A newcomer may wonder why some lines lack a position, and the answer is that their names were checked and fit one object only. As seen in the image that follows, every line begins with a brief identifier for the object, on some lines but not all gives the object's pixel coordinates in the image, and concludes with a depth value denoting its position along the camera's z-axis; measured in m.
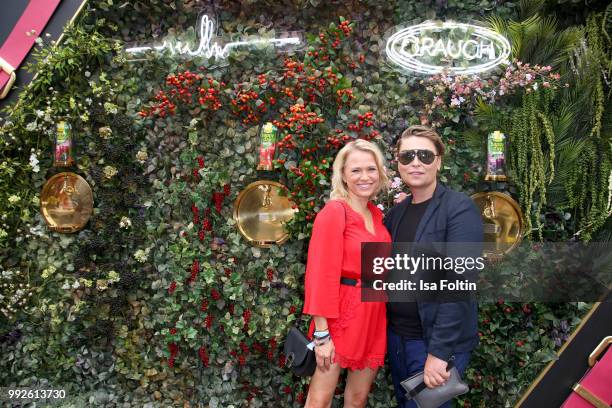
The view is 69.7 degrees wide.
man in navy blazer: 2.14
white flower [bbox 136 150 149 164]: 3.52
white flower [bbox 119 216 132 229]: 3.52
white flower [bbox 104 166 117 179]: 3.56
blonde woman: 2.31
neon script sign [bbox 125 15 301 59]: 3.45
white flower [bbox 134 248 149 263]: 3.50
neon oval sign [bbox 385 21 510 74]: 3.28
